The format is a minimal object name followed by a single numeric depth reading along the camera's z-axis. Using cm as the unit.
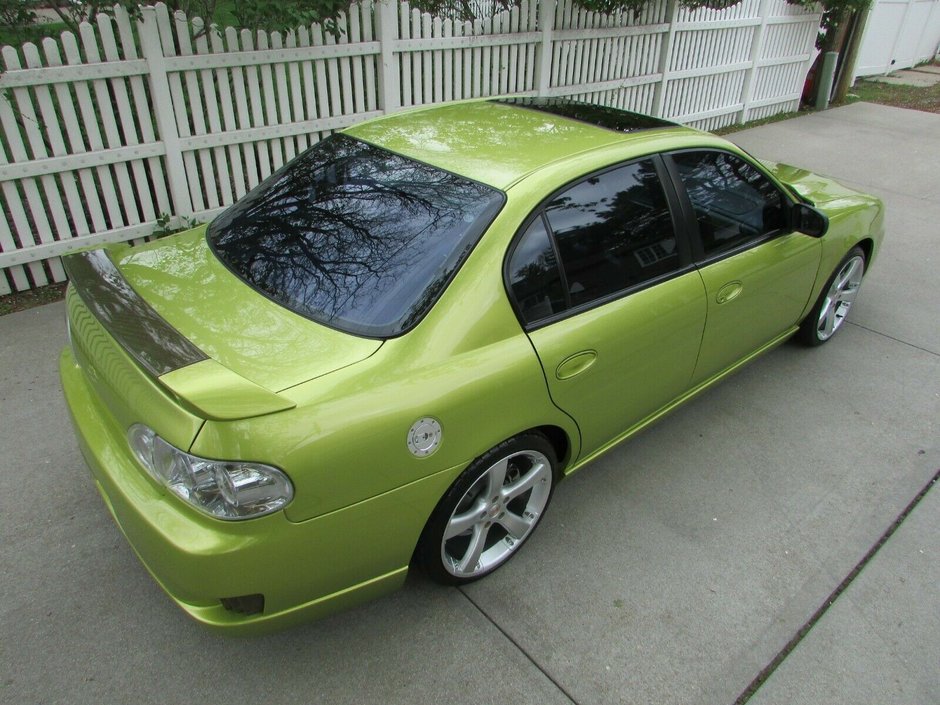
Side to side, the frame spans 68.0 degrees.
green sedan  195
